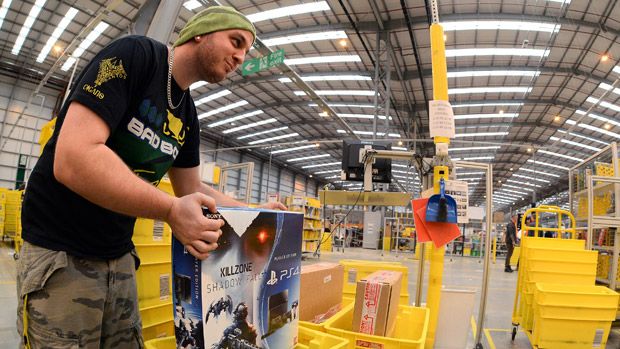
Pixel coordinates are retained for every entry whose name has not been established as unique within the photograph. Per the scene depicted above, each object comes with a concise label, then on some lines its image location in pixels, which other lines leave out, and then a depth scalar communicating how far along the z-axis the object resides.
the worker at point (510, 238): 9.73
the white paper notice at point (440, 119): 2.39
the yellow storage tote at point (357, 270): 2.89
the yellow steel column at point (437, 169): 2.41
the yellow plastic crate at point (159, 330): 1.97
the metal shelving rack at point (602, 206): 3.75
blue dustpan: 2.11
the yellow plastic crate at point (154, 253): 2.05
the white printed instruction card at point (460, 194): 2.35
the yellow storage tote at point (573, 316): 2.62
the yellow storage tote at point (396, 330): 1.35
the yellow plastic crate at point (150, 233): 2.13
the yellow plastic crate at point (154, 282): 2.03
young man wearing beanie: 0.64
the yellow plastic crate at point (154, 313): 1.92
